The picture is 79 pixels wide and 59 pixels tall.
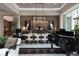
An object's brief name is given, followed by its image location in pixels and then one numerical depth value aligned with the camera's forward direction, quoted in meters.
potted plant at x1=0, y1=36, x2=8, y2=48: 1.91
